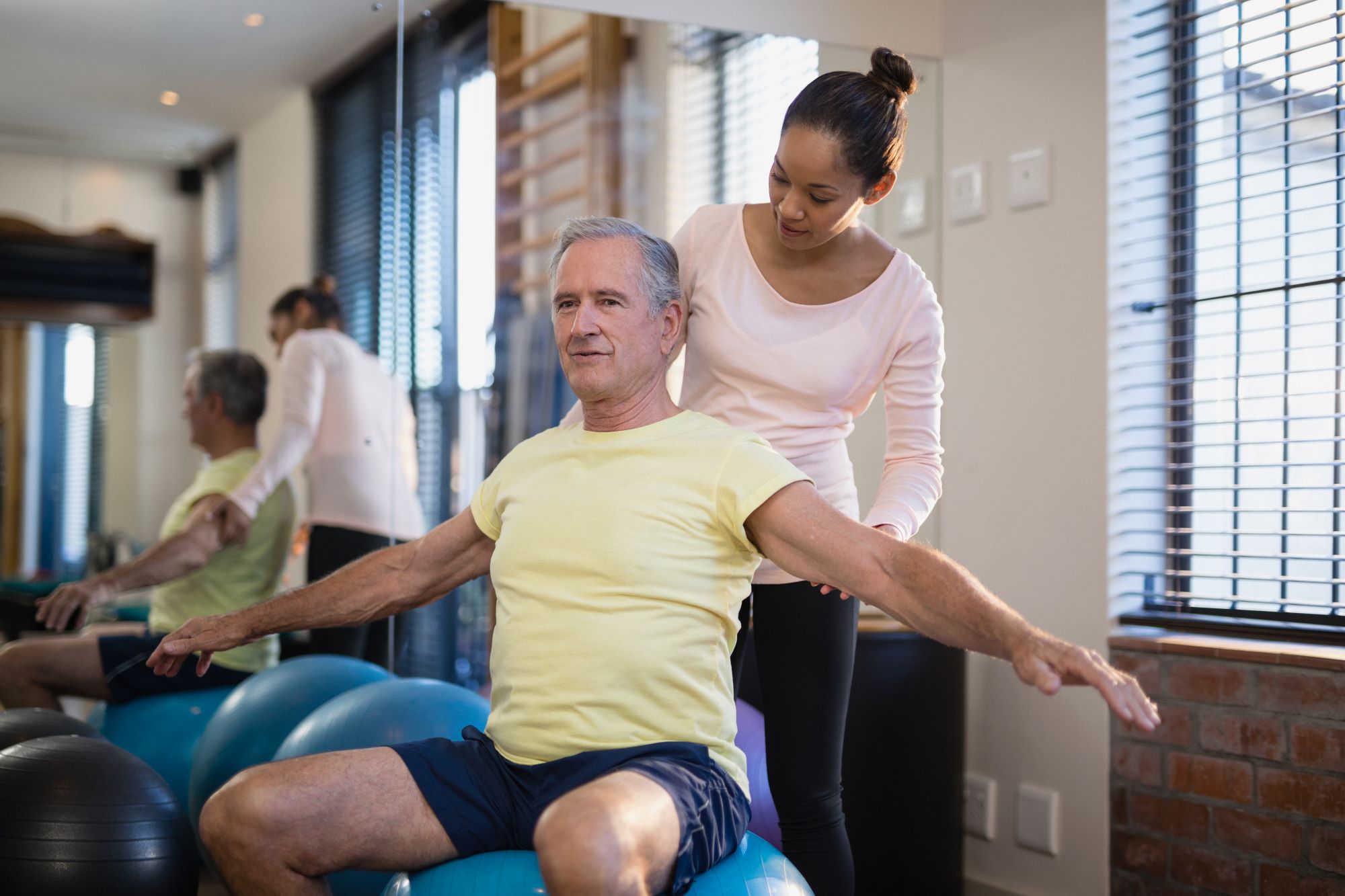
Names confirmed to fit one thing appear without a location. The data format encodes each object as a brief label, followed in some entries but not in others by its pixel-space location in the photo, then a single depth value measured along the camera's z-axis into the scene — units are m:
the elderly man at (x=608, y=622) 1.52
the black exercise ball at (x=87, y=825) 1.89
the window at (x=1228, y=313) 2.32
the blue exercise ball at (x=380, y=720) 2.14
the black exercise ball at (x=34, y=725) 2.26
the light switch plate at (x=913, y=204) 2.94
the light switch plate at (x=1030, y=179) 2.69
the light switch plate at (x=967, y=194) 2.84
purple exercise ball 2.32
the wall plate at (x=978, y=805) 2.81
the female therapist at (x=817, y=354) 1.75
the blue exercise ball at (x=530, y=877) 1.49
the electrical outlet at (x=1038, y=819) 2.65
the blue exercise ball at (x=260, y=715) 2.54
